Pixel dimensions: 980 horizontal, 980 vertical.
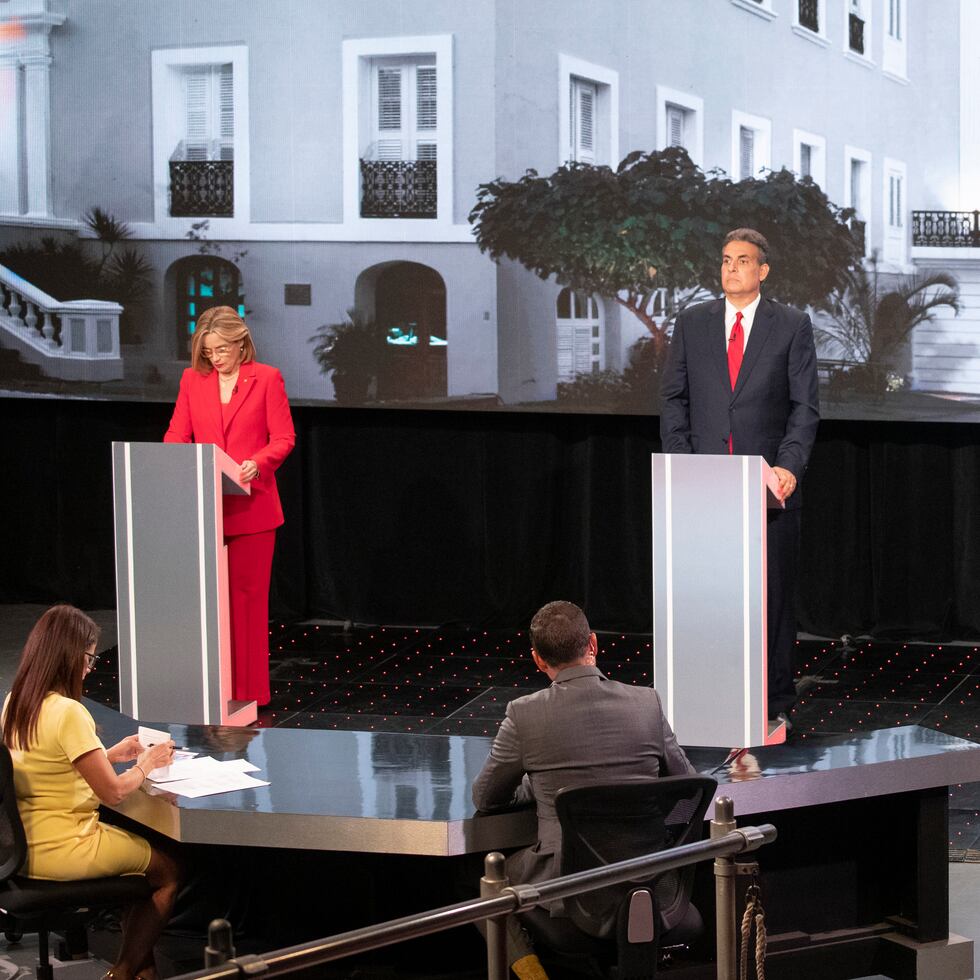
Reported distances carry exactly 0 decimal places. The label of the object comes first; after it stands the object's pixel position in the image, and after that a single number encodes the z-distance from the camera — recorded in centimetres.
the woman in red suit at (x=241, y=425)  1097
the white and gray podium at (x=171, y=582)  1007
